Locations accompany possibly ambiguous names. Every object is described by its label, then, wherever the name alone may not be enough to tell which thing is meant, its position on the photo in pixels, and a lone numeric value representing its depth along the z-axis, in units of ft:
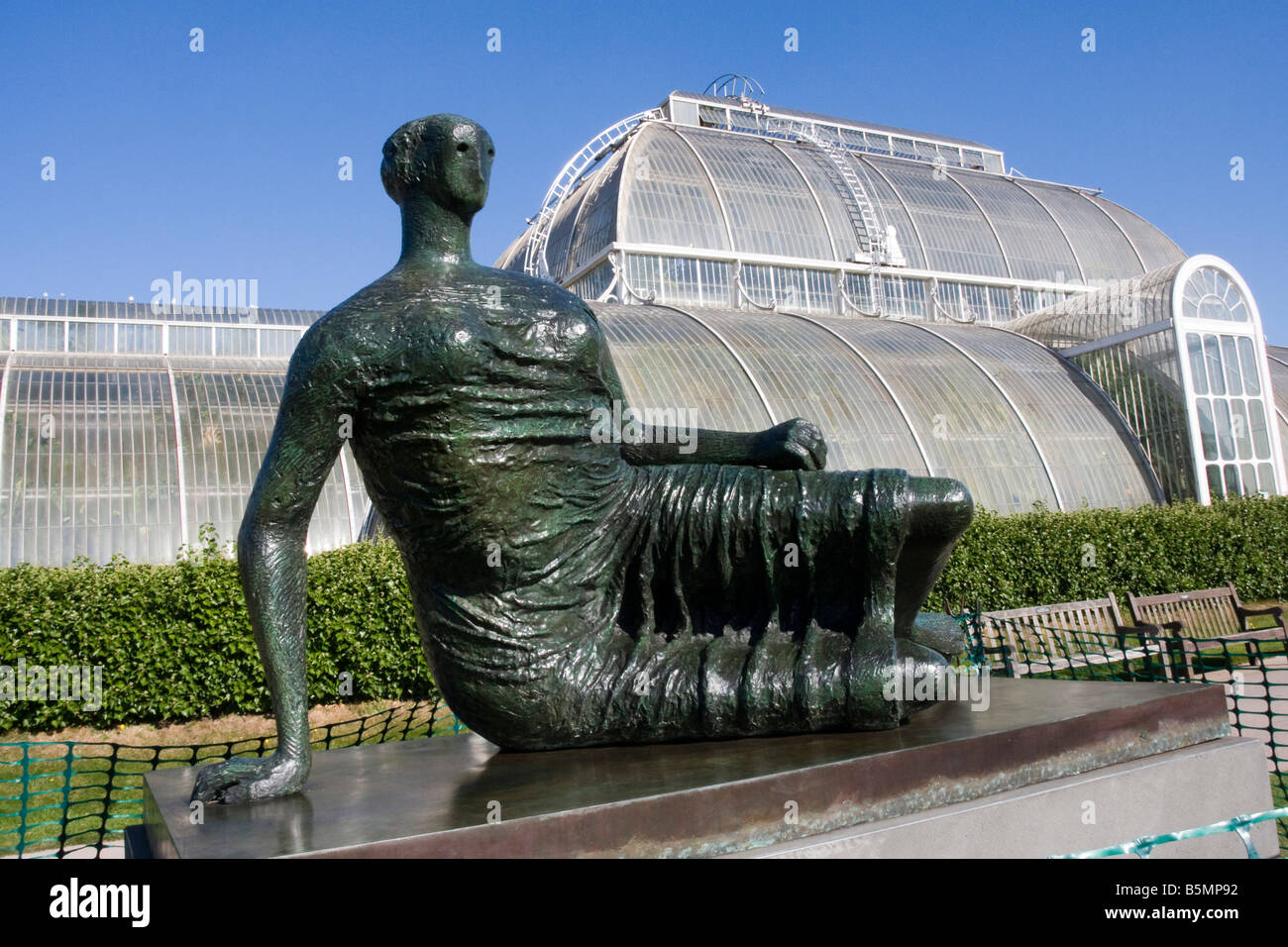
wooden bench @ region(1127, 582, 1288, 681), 41.88
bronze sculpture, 9.75
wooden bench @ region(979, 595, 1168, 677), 33.50
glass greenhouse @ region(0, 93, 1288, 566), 49.44
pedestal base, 7.86
